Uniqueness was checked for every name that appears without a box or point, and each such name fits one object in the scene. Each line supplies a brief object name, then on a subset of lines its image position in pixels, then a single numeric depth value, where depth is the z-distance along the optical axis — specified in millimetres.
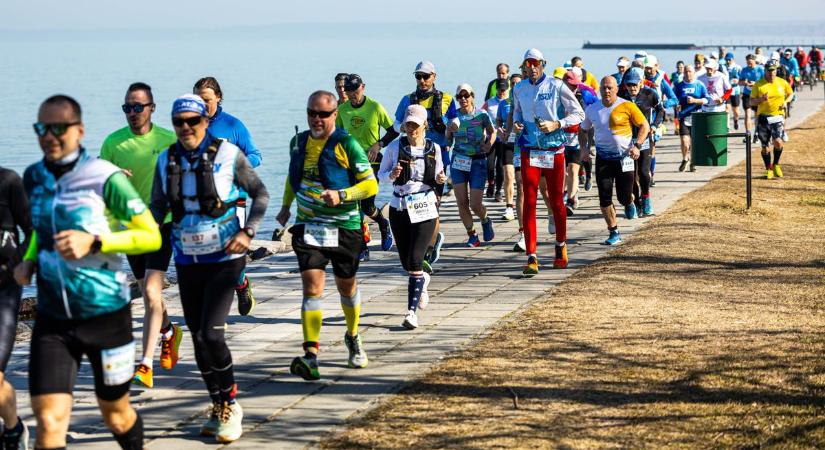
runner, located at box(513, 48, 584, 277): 13266
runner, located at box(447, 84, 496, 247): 15281
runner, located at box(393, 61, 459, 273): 13758
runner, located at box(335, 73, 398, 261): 14195
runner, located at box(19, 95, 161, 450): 6137
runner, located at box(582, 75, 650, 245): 15344
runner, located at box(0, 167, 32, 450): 7094
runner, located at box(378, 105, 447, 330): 10742
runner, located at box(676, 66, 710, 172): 23750
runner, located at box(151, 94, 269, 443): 7559
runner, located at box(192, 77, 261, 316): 10508
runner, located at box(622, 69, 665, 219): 17344
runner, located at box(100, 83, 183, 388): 8883
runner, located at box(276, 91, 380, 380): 8906
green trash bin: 19688
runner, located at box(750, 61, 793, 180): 21969
